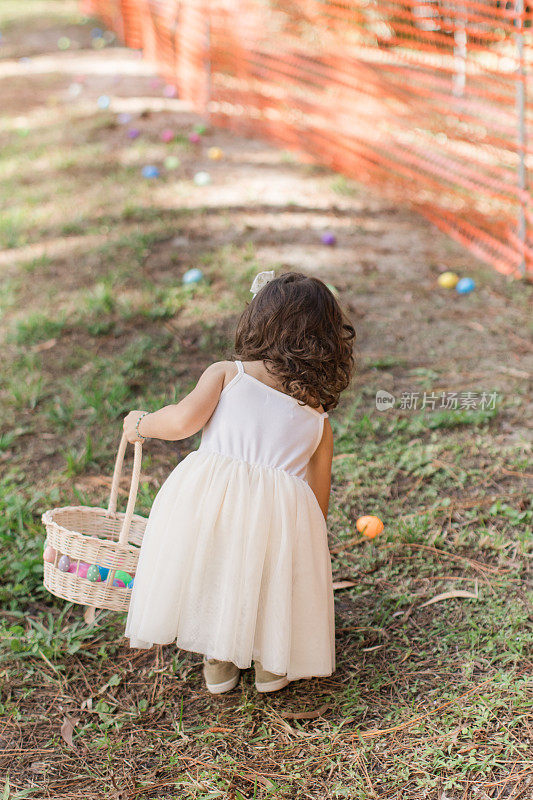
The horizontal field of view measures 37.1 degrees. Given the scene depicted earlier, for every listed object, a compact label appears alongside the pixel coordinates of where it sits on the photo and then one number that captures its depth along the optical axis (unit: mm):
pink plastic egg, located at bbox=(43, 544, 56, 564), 2342
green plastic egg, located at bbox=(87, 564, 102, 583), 2248
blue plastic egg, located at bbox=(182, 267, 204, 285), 4523
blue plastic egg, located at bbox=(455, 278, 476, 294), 4512
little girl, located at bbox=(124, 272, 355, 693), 2029
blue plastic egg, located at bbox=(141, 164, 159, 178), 6176
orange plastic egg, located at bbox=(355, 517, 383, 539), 2841
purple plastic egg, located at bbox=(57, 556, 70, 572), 2305
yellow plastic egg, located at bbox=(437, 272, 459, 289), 4598
